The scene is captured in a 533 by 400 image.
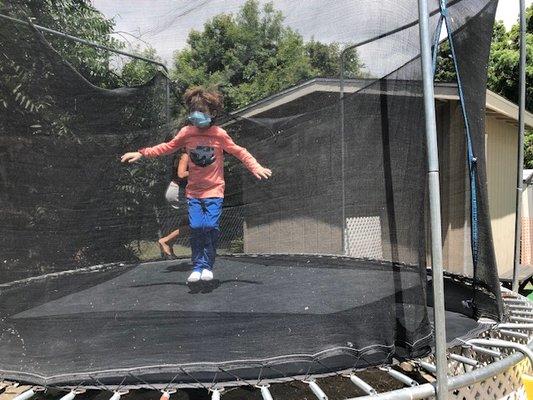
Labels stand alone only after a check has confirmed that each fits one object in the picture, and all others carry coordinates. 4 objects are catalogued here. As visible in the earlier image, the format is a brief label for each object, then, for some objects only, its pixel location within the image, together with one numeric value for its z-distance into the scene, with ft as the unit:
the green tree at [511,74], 41.34
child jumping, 7.38
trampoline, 6.11
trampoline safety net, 6.44
